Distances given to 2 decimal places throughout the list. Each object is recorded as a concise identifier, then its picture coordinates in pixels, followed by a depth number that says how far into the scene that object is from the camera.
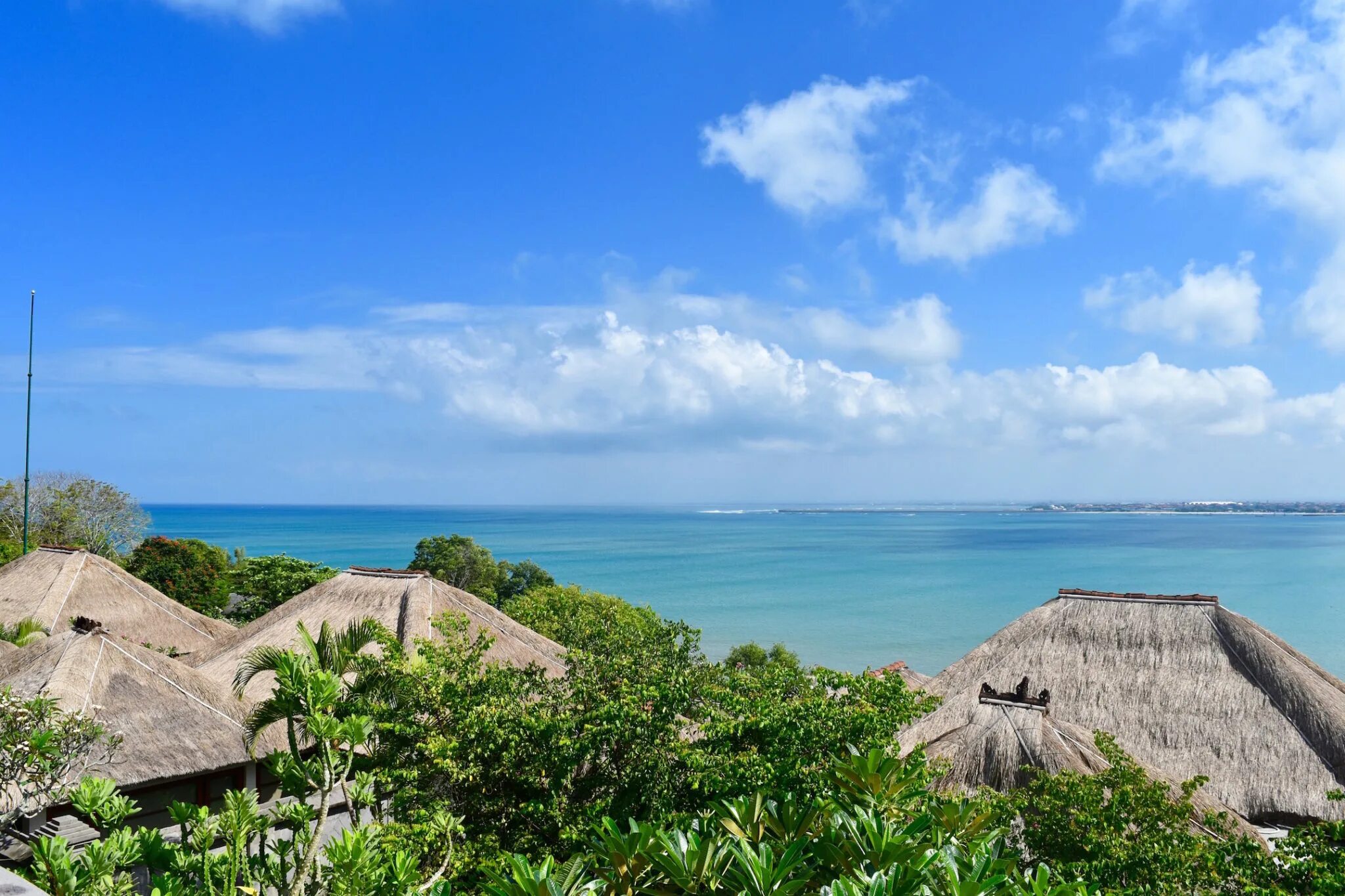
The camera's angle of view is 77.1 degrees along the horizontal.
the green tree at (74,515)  37.69
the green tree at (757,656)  28.00
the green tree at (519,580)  37.44
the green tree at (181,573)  28.84
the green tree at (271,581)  27.62
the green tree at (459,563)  37.25
